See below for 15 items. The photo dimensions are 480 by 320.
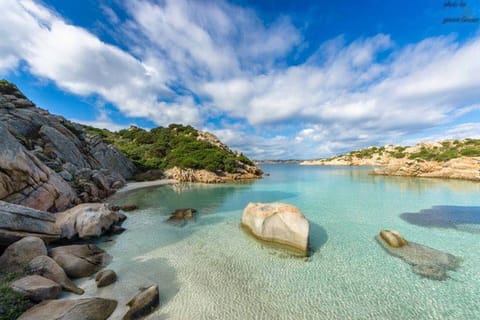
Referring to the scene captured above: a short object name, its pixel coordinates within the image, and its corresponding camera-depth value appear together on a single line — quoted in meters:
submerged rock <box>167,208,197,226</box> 12.39
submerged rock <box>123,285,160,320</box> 4.65
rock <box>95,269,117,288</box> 5.85
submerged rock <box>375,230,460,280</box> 6.77
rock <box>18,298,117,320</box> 4.08
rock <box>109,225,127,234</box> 10.34
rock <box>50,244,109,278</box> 6.34
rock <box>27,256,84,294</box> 5.46
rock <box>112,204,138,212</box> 14.80
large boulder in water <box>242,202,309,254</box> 8.47
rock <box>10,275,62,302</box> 4.59
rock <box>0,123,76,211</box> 9.19
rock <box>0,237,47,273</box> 5.55
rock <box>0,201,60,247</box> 6.37
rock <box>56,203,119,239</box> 9.03
